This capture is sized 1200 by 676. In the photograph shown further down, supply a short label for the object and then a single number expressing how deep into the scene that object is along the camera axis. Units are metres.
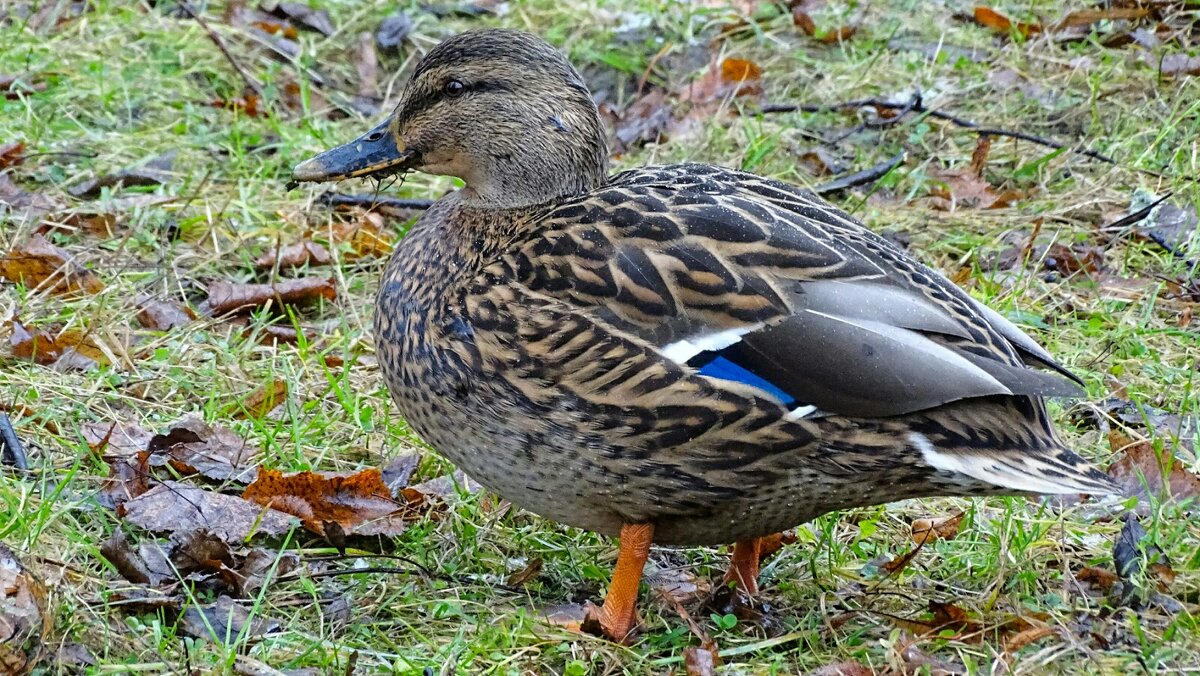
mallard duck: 6.25
